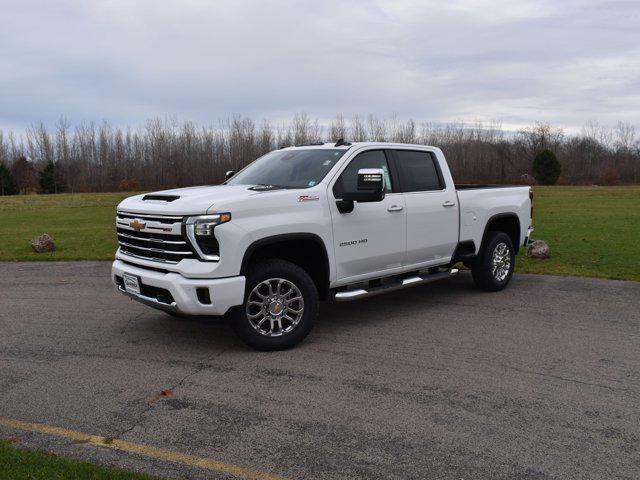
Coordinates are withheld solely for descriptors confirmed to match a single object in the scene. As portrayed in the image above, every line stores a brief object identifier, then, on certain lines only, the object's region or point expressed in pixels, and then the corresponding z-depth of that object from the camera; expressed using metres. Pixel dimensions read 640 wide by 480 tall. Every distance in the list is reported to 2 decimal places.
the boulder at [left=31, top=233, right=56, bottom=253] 13.62
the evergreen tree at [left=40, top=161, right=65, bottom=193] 67.69
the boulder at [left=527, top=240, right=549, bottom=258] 11.70
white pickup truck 5.36
